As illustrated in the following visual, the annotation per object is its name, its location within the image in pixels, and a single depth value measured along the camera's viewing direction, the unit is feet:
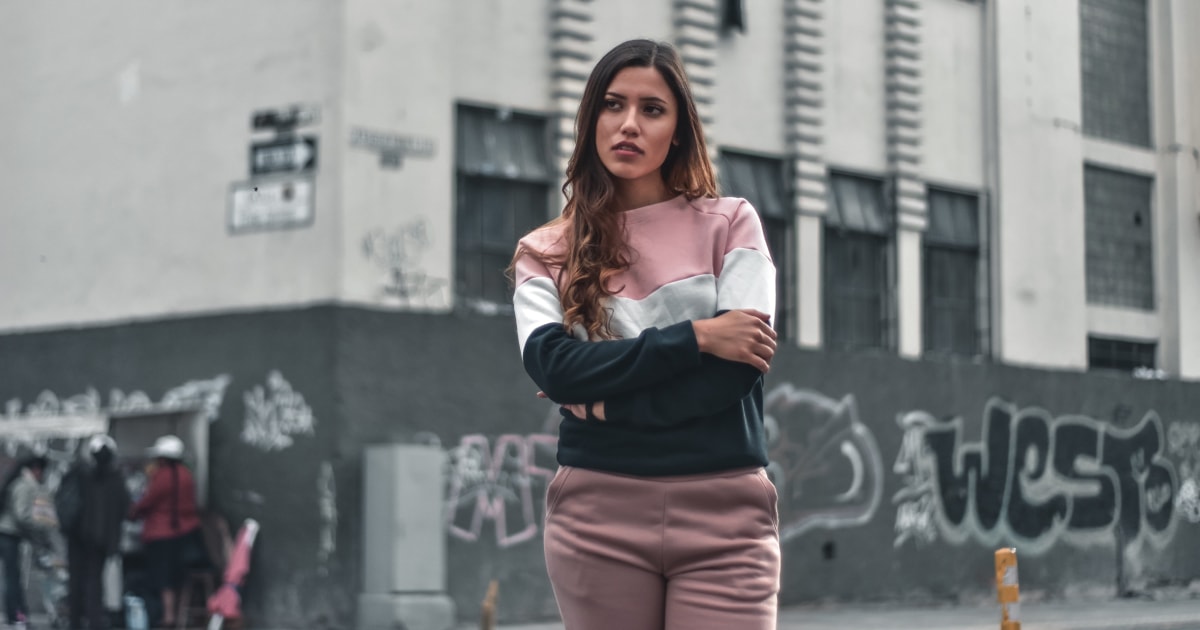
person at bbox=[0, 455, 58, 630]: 46.98
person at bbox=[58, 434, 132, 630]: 46.03
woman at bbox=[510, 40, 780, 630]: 10.11
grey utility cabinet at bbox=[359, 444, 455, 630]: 44.73
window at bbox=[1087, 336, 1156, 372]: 68.95
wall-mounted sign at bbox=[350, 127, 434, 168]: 47.11
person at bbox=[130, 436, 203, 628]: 47.19
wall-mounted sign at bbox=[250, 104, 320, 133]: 47.60
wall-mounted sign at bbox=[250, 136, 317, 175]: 47.50
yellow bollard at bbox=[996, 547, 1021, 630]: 31.76
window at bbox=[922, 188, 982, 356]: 62.54
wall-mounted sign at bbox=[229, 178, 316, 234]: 47.50
